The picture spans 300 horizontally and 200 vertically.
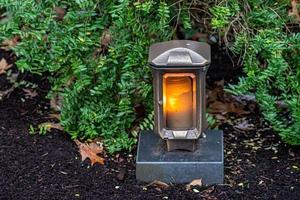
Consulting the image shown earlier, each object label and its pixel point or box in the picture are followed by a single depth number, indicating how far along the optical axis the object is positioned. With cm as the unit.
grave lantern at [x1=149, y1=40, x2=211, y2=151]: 331
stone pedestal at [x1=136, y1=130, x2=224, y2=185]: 351
